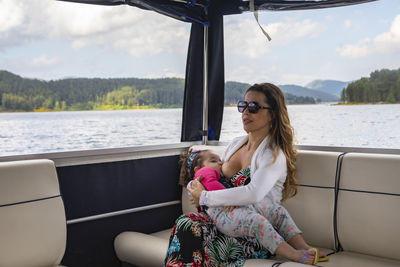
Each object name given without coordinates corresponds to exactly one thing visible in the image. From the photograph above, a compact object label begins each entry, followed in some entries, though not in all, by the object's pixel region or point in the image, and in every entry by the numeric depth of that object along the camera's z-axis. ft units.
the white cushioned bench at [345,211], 8.18
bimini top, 10.53
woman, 7.91
